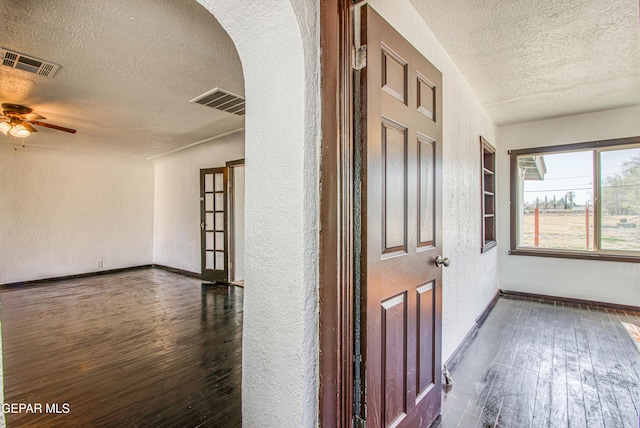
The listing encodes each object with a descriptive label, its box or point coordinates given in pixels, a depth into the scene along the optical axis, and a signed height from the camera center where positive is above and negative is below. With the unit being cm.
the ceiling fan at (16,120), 350 +111
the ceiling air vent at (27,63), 248 +130
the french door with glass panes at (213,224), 543 -15
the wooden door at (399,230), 134 -7
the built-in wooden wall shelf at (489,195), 437 +30
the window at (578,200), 395 +22
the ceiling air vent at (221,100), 337 +135
